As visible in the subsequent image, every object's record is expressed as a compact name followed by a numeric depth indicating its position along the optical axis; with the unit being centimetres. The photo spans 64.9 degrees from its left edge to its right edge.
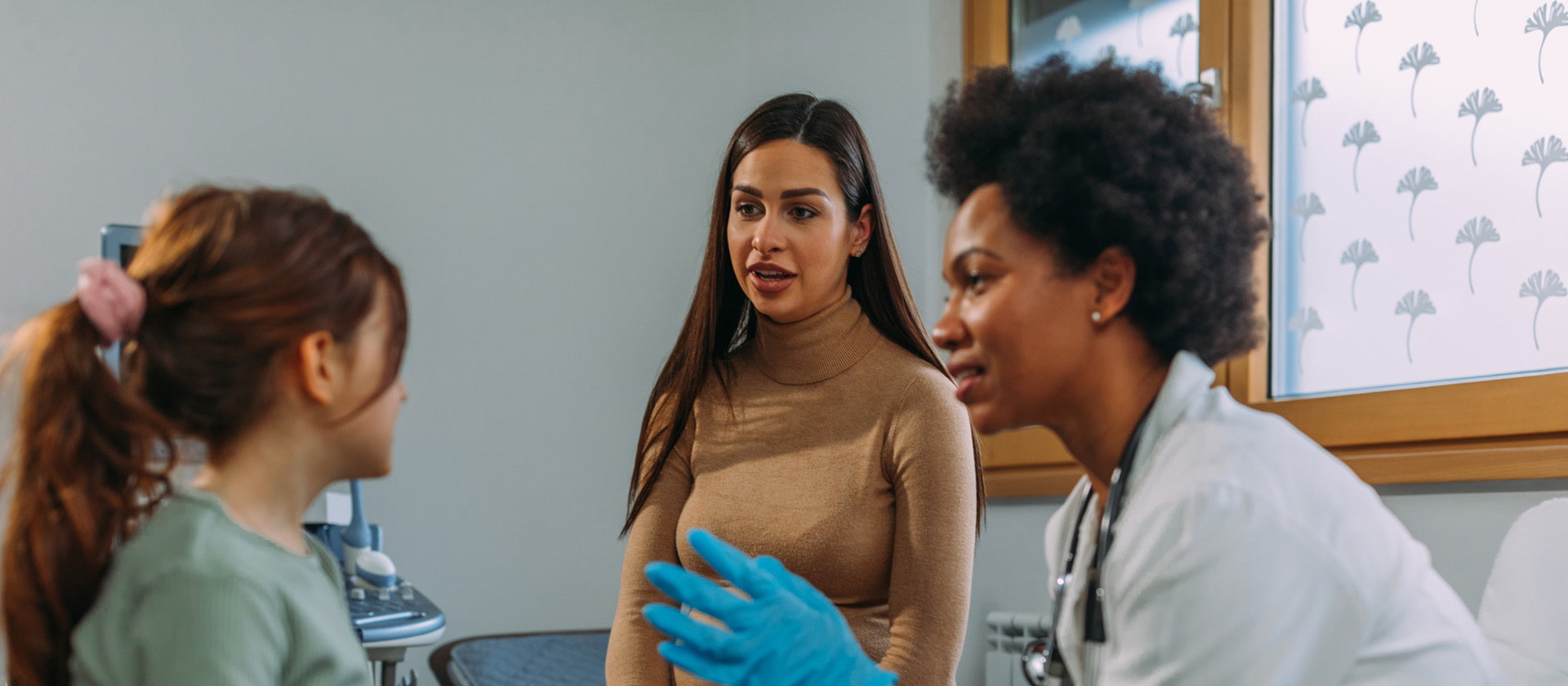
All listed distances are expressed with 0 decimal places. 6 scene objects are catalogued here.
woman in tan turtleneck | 144
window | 197
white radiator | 267
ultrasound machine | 168
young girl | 83
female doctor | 80
